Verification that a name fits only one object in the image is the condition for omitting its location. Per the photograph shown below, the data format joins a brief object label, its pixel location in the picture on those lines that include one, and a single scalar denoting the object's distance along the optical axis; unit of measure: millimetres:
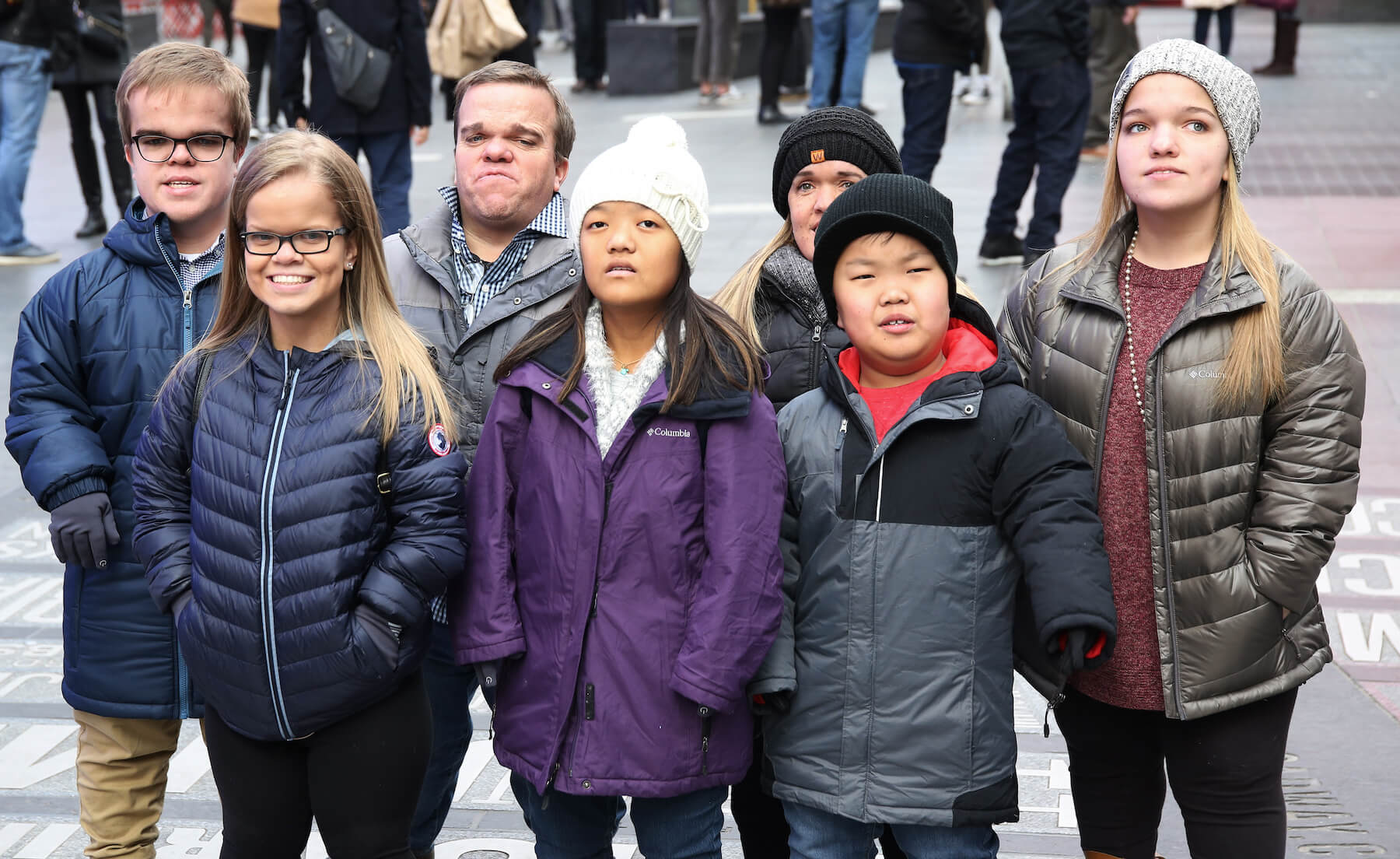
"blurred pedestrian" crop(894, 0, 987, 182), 8672
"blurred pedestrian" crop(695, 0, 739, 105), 14758
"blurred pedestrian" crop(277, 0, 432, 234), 7719
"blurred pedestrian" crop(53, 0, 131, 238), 9344
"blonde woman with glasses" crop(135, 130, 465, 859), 2635
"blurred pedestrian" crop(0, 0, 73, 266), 9172
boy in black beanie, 2576
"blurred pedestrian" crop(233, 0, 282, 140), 12477
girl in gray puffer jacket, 2631
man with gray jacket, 3162
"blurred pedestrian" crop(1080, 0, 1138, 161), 11656
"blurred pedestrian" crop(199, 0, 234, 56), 18438
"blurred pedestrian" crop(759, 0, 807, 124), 12898
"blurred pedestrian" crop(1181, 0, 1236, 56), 16312
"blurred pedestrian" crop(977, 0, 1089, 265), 8008
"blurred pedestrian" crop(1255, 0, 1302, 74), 17141
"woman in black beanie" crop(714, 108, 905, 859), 3066
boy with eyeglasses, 2979
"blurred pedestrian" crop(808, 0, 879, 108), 12102
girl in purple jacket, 2578
